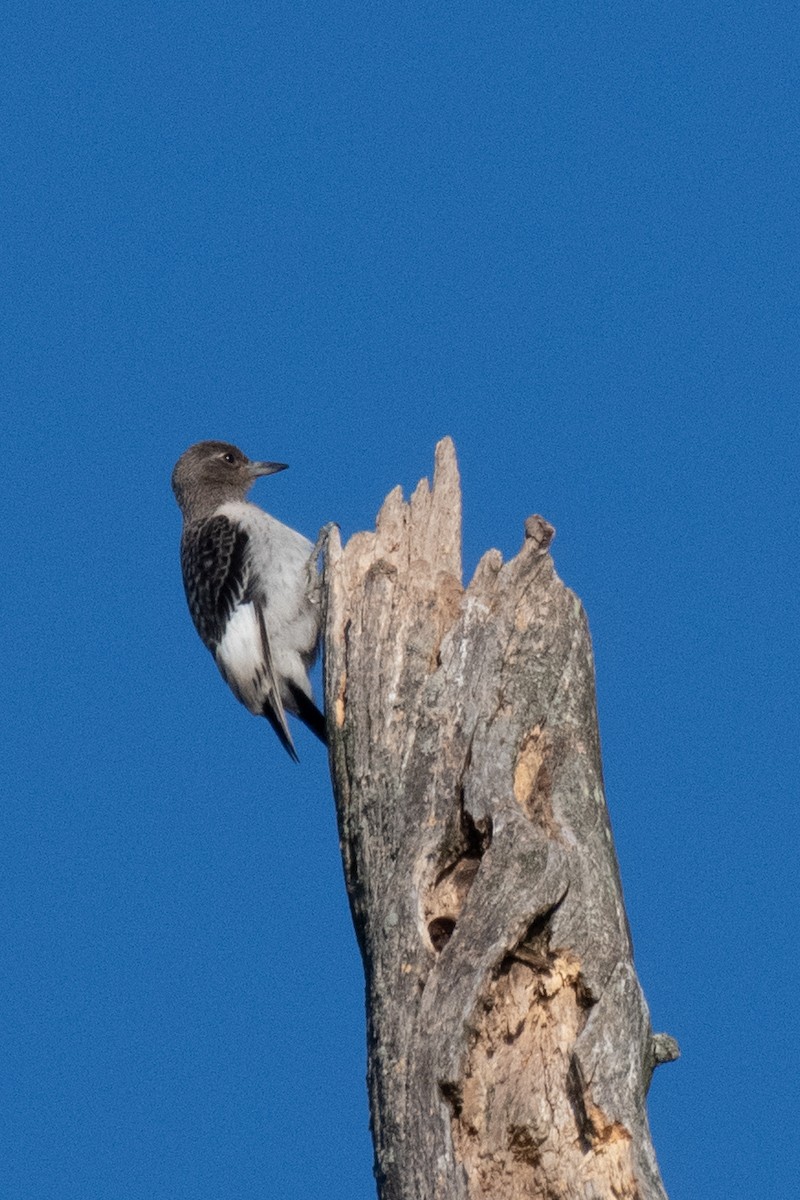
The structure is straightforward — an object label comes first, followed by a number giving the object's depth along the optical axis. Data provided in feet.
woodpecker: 53.31
